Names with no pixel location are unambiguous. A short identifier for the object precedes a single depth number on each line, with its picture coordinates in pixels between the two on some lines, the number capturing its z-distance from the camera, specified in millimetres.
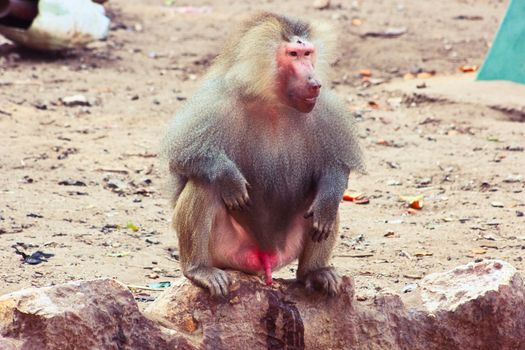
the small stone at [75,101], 15172
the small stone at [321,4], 20984
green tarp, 16625
